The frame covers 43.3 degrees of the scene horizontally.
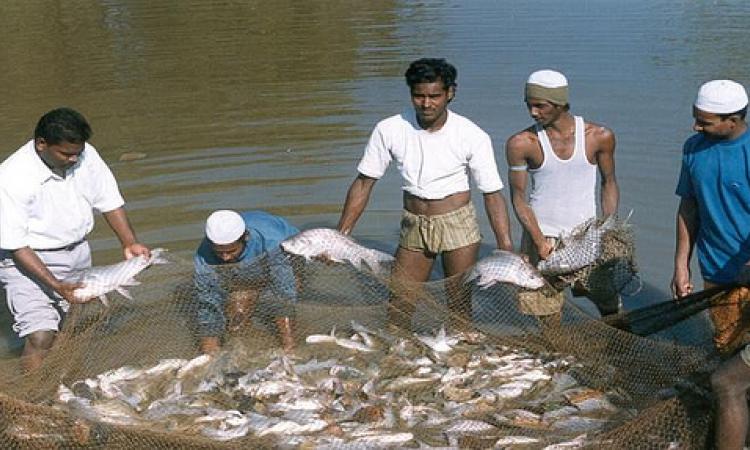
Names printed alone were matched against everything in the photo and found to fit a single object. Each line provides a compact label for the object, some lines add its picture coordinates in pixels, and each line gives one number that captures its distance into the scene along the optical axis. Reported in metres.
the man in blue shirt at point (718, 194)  5.14
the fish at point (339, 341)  6.61
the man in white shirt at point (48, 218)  5.80
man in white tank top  6.33
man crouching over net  6.34
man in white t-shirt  6.30
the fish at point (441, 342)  6.44
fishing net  5.35
